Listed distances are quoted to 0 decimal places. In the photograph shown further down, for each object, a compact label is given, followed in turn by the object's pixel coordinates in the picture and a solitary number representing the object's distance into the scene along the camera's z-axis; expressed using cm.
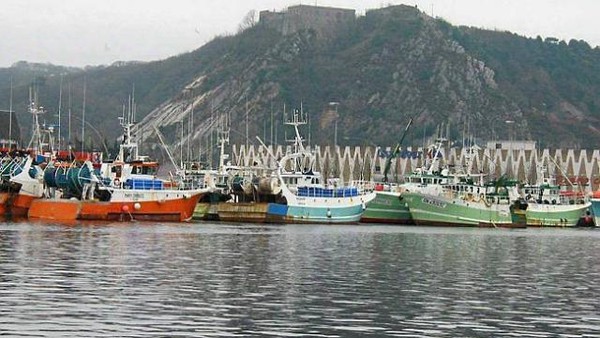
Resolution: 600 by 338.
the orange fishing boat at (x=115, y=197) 12531
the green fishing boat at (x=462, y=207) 14679
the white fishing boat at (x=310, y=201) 13650
